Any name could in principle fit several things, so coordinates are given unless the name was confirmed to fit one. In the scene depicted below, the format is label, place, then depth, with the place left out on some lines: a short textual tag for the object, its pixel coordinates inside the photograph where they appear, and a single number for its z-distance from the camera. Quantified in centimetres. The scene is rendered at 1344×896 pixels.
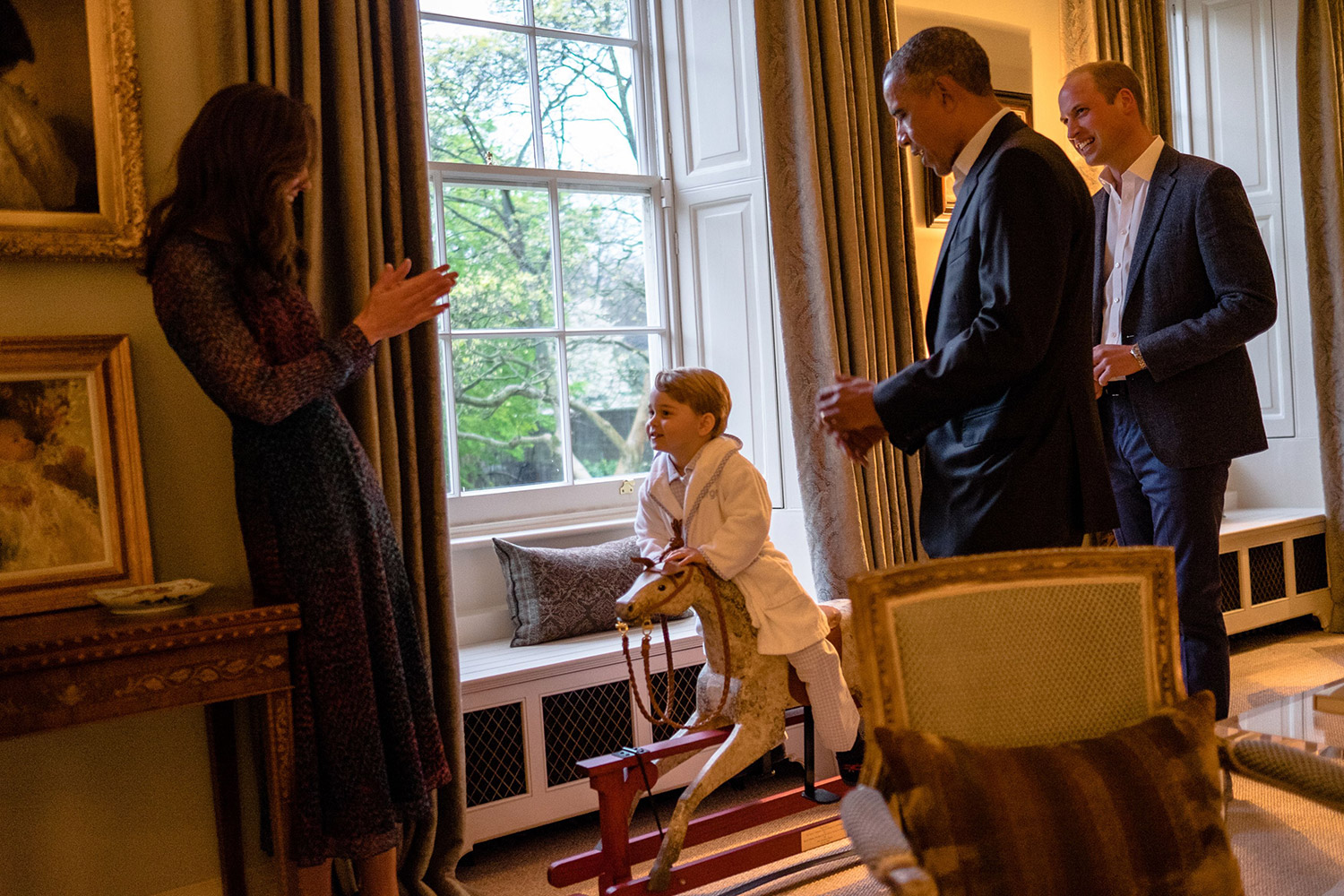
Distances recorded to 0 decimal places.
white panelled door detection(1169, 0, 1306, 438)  499
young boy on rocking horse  222
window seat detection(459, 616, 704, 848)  273
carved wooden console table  175
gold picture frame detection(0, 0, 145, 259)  228
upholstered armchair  125
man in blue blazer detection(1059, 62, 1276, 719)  259
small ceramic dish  199
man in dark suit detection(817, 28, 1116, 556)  175
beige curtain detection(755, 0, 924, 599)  329
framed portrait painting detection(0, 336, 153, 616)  224
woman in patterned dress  193
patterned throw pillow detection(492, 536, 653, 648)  306
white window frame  326
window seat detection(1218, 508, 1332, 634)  440
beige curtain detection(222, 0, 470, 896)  244
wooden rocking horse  210
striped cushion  125
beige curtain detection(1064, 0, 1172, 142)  438
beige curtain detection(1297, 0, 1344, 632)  460
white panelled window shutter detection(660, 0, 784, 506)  349
